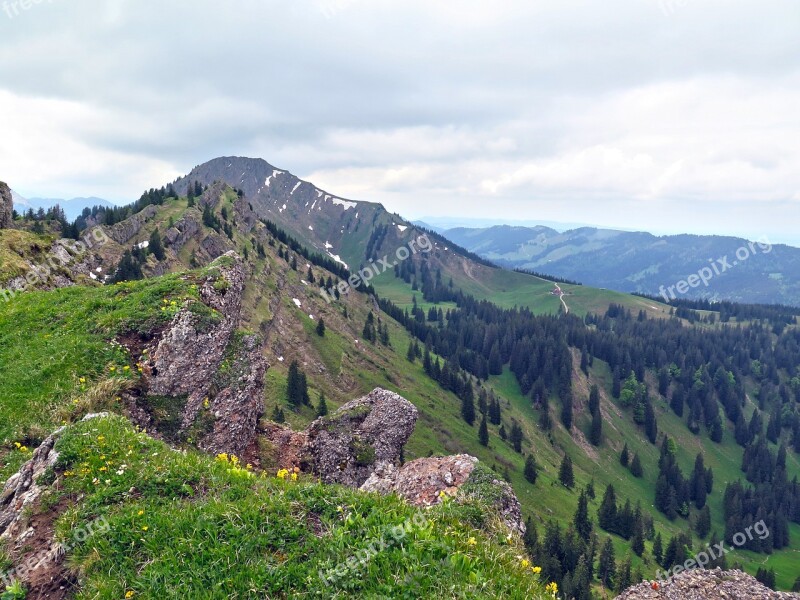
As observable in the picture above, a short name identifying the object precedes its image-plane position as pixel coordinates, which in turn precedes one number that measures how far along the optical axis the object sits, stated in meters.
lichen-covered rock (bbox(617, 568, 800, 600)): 25.69
